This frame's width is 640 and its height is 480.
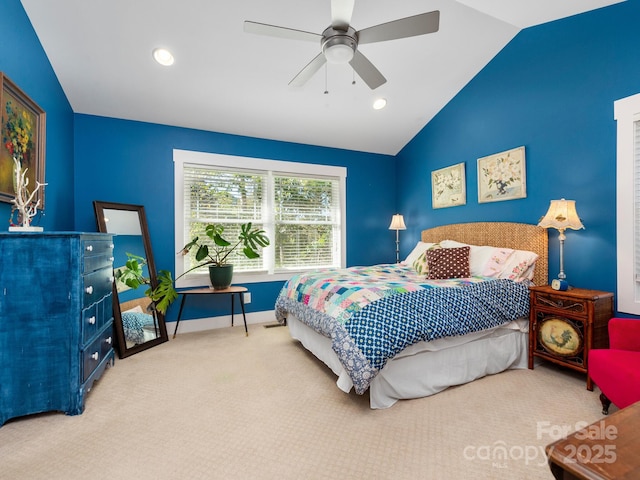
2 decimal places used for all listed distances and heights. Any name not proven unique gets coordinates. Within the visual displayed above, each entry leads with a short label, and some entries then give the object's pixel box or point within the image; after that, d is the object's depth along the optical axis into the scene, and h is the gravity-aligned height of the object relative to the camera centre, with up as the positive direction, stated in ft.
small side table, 11.22 -1.81
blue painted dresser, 5.89 -1.58
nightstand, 7.07 -2.01
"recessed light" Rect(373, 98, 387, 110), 11.89 +5.48
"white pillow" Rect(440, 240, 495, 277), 9.87 -0.53
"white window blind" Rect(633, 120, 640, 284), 7.41 +1.37
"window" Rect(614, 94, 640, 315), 7.41 +0.95
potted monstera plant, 10.53 -0.64
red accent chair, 5.22 -2.23
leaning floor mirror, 9.74 -1.42
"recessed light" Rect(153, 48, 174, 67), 8.82 +5.48
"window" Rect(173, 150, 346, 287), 12.28 +1.53
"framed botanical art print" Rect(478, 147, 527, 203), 10.10 +2.30
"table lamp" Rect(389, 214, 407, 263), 14.60 +0.93
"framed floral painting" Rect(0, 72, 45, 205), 6.38 +2.49
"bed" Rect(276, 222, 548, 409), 6.24 -2.06
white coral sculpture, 6.55 +1.14
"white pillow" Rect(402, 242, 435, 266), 12.34 -0.40
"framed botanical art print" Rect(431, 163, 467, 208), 12.35 +2.35
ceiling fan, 6.03 +4.45
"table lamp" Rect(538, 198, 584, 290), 7.87 +0.59
